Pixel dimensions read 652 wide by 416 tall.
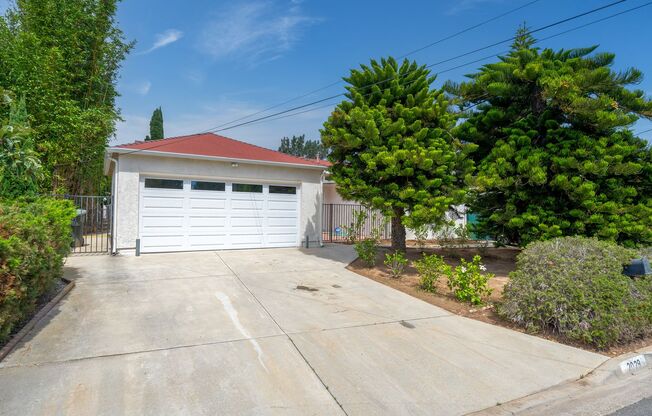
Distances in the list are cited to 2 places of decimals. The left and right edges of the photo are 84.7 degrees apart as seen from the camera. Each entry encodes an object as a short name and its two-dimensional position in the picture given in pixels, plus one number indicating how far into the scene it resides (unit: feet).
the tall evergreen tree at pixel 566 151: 25.96
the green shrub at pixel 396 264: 25.55
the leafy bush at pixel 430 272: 21.85
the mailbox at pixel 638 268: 17.15
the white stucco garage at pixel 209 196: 30.14
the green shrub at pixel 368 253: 28.76
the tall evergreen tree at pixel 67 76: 33.96
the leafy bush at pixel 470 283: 19.36
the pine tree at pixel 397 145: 26.40
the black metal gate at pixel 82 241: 31.83
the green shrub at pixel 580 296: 14.60
